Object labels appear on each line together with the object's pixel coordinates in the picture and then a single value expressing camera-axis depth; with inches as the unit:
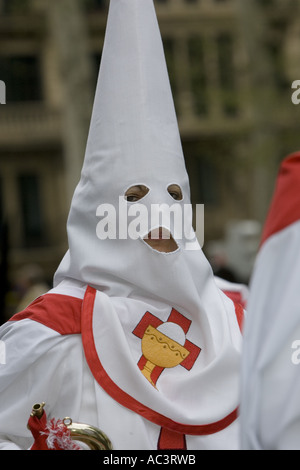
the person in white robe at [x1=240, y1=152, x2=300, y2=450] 81.4
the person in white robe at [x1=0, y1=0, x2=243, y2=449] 127.4
